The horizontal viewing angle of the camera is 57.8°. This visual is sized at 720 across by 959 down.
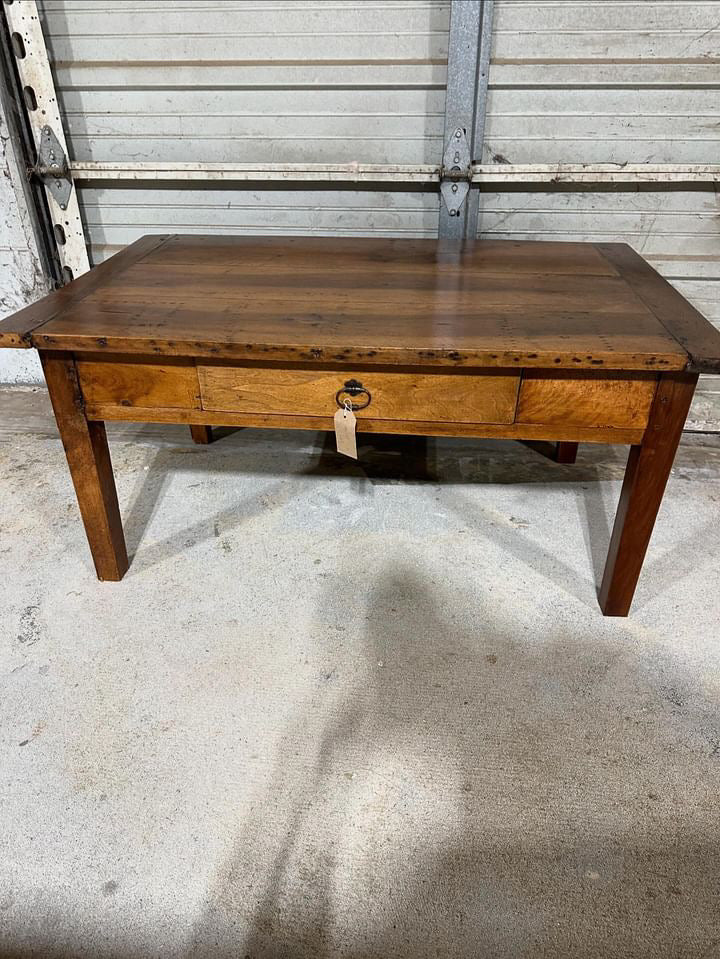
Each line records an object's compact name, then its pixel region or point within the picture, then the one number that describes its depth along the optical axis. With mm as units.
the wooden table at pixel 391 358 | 1351
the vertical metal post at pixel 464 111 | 2049
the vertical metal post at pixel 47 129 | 2197
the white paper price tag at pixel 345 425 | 1463
